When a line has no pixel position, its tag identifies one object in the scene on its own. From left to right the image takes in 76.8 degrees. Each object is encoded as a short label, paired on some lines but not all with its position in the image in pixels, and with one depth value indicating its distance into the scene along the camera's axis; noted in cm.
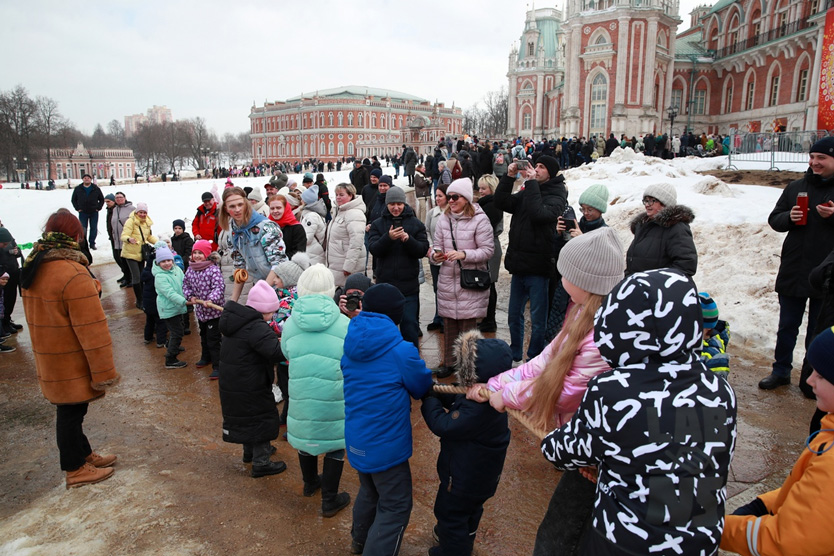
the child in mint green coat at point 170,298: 626
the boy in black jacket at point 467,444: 256
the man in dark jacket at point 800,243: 471
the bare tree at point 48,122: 5813
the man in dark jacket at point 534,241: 539
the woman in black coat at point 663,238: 423
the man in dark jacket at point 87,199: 1209
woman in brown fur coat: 368
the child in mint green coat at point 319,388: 337
